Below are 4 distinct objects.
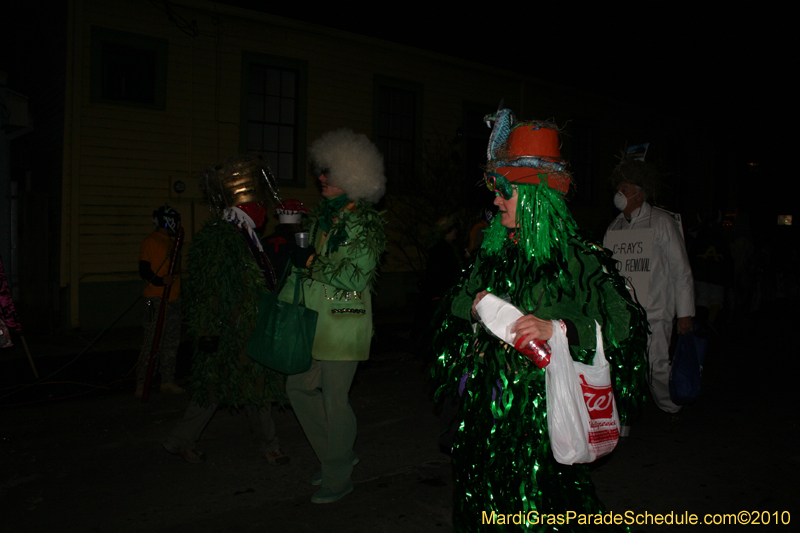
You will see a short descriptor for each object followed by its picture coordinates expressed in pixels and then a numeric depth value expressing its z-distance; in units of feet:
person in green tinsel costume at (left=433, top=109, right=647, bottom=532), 7.23
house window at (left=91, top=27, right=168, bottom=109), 31.81
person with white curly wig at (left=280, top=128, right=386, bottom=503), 11.23
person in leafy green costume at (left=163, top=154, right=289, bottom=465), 12.61
